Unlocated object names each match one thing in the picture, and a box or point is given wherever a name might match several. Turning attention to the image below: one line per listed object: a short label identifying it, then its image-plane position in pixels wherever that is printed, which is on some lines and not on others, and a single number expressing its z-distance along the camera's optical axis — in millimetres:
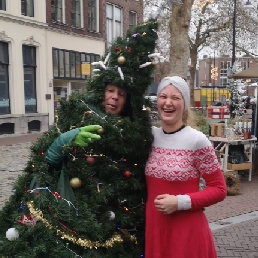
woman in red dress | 2002
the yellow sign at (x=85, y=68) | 15258
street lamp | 20375
